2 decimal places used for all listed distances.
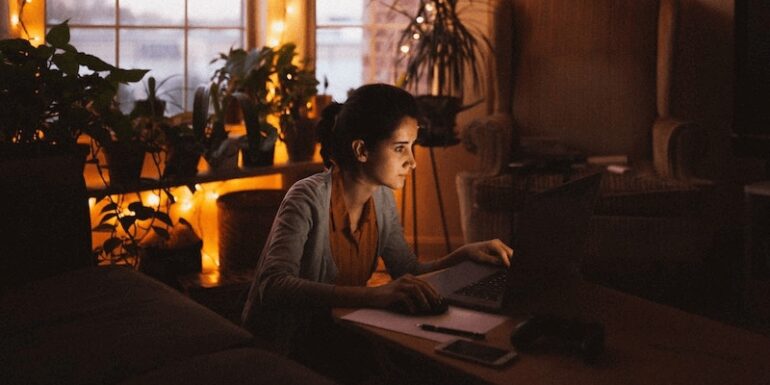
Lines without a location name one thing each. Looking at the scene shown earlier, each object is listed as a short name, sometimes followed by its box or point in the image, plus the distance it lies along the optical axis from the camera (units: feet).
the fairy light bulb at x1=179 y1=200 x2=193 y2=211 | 12.88
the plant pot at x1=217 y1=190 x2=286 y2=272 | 11.76
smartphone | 4.54
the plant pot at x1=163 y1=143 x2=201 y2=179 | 11.05
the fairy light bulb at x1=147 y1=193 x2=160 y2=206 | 12.50
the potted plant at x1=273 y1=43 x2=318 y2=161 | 12.40
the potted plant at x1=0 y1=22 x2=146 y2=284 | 7.25
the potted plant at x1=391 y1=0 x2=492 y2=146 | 13.08
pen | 4.95
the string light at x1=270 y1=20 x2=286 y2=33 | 13.73
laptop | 4.79
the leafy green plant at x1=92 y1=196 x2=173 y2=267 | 10.51
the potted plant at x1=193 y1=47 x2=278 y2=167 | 11.41
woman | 6.05
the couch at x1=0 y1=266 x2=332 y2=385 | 5.45
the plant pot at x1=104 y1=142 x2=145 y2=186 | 10.64
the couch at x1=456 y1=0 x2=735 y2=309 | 12.05
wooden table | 4.46
